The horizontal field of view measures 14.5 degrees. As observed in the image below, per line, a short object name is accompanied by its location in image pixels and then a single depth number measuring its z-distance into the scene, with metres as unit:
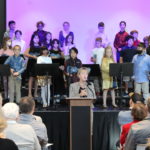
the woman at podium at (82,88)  10.43
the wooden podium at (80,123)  9.88
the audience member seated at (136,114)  6.72
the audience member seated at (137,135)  6.08
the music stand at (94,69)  13.39
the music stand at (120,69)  12.40
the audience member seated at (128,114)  8.07
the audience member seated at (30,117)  7.00
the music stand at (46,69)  12.47
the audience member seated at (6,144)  4.51
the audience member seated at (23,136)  6.05
